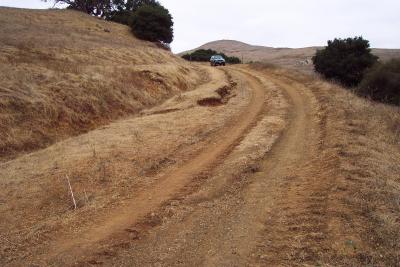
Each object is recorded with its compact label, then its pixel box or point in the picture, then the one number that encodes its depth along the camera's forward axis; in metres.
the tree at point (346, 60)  40.78
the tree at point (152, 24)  55.28
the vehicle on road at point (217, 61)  52.72
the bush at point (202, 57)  69.94
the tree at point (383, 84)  32.47
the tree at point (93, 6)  62.06
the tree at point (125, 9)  63.77
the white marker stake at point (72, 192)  10.90
